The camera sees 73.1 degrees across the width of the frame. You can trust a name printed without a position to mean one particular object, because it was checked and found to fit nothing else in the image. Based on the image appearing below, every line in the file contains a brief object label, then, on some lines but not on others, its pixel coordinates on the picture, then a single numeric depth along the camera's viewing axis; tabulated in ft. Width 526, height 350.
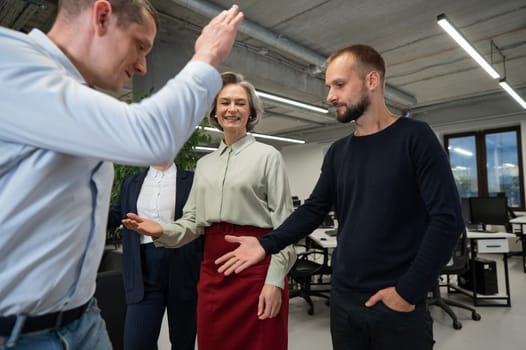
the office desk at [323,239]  12.92
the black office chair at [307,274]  13.69
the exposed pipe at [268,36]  12.89
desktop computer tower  14.26
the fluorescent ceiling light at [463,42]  12.47
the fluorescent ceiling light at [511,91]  19.22
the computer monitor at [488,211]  16.71
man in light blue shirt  1.93
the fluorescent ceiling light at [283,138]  36.21
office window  27.89
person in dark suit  6.09
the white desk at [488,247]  13.97
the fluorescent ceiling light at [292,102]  21.17
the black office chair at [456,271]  12.70
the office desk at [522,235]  19.62
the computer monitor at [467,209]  16.83
